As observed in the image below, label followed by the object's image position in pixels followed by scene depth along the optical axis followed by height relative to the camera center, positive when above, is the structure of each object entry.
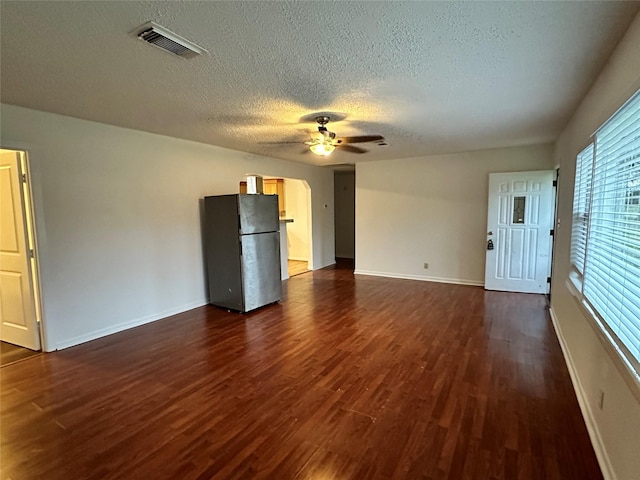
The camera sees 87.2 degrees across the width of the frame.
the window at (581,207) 2.70 -0.02
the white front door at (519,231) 5.09 -0.41
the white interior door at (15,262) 3.24 -0.51
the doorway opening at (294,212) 8.62 -0.11
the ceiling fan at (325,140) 3.40 +0.71
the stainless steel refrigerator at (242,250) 4.42 -0.56
